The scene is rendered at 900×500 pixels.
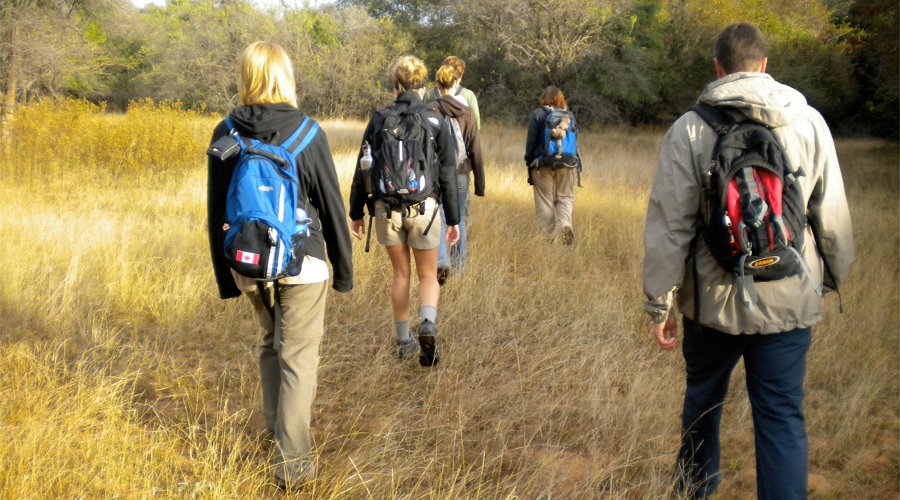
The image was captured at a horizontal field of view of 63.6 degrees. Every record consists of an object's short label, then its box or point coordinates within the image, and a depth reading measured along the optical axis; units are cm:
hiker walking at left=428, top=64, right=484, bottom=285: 592
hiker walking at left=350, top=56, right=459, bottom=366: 415
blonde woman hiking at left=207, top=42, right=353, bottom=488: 287
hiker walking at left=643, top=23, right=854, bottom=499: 248
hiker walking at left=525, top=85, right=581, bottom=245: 758
